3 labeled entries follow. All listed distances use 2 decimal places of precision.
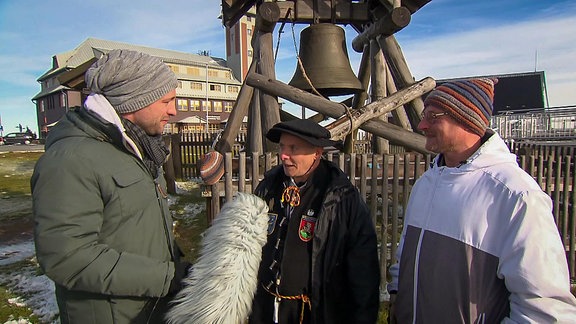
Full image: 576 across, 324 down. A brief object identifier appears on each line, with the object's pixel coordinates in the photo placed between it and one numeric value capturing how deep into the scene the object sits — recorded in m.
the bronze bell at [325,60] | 4.44
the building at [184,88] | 43.38
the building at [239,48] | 55.75
